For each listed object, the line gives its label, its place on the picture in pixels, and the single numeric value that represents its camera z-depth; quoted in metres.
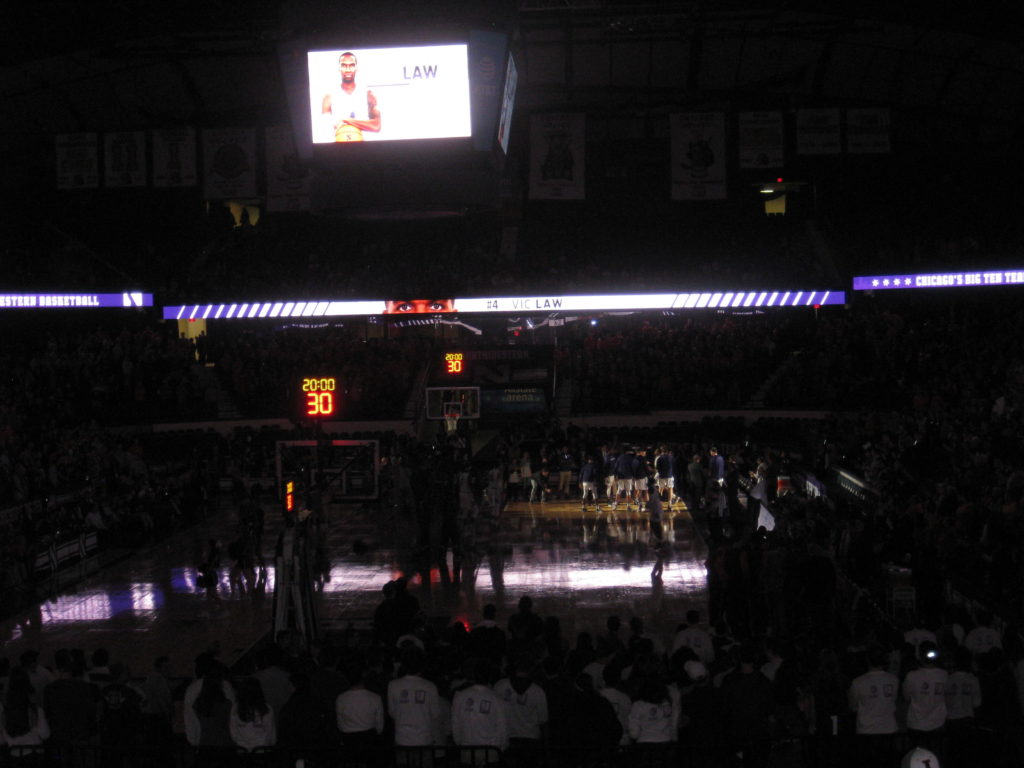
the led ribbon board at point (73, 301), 33.16
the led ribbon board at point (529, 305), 34.06
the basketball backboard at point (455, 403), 29.75
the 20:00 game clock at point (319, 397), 16.42
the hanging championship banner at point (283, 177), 24.31
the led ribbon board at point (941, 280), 30.34
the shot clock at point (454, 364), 30.17
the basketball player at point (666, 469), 23.02
